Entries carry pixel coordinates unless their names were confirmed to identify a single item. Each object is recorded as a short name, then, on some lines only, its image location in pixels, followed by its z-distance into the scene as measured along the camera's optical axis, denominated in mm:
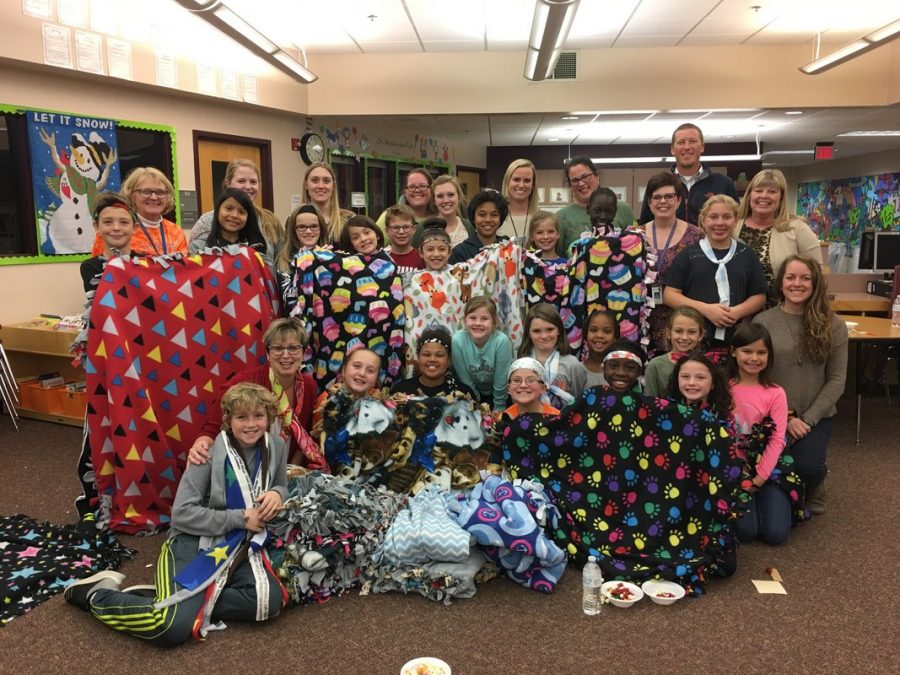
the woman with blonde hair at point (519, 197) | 4066
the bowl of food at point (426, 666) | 2086
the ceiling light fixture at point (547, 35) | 4574
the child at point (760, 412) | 3008
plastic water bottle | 2438
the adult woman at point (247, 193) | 3730
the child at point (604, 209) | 3602
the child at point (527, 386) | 2990
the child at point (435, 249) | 3541
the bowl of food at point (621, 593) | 2448
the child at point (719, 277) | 3375
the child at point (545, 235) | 3686
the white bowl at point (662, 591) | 2463
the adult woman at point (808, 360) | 3309
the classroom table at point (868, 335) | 4477
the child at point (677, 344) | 3215
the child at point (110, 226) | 3213
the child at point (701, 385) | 2963
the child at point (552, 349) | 3279
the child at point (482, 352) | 3326
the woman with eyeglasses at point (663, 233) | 3582
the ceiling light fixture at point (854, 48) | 5305
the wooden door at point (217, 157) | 6543
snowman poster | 5156
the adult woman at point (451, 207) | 4027
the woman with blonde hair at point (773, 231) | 3596
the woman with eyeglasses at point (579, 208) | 4016
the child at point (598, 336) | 3373
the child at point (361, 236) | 3609
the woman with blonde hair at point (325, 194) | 4113
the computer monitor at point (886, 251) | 7238
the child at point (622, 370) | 3016
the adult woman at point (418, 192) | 4277
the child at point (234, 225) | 3525
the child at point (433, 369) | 3221
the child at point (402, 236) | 3713
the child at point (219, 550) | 2309
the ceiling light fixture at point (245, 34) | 4320
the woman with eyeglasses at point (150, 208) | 3643
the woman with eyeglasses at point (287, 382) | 3014
